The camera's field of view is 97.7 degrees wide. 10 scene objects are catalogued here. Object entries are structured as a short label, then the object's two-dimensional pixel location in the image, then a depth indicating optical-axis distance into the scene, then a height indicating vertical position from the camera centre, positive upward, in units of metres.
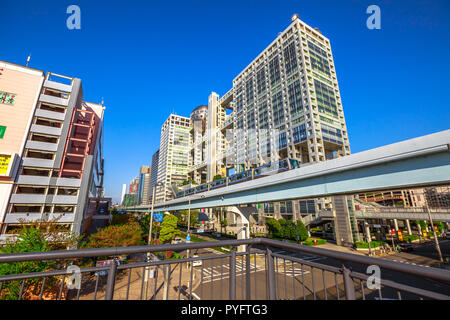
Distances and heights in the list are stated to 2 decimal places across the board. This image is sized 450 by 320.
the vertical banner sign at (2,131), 18.94 +7.65
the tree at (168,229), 27.28 -2.22
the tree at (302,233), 29.18 -2.91
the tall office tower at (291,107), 46.97 +28.40
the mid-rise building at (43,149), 19.03 +6.54
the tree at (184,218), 55.66 -1.55
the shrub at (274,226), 33.30 -2.25
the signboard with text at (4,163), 17.90 +4.41
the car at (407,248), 25.72 -4.55
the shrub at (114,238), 16.56 -2.16
